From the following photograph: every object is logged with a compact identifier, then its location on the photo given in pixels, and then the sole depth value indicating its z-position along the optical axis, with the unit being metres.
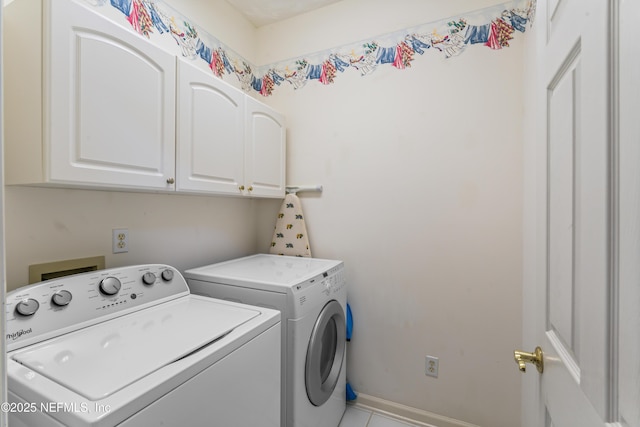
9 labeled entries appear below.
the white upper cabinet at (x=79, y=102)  0.93
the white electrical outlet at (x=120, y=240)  1.40
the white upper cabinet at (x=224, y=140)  1.40
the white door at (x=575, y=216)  0.46
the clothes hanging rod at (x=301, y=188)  2.14
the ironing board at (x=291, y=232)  2.16
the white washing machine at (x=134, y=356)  0.68
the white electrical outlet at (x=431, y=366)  1.82
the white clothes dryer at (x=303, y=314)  1.33
